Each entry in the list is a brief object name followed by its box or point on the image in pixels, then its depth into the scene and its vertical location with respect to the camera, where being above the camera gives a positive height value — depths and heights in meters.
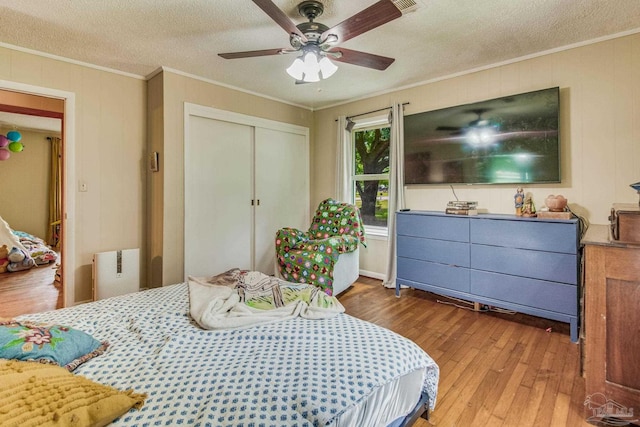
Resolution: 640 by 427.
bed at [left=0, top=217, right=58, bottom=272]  4.63 -0.58
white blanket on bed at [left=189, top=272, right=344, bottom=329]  1.49 -0.48
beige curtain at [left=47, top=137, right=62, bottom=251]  6.46 +0.46
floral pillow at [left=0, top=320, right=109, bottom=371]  1.04 -0.46
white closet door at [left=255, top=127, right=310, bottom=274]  4.14 +0.39
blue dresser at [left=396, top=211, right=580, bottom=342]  2.46 -0.41
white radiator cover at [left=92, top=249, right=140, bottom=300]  3.02 -0.57
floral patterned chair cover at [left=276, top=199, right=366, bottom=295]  3.18 -0.32
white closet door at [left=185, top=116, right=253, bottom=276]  3.49 +0.22
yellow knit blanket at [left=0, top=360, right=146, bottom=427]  0.77 -0.49
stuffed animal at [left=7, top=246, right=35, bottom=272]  4.62 -0.67
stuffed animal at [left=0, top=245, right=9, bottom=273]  4.60 -0.60
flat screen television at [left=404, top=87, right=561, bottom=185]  2.80 +0.72
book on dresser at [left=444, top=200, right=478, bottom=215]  3.04 +0.06
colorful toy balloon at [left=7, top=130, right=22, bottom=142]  5.62 +1.42
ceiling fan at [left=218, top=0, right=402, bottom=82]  1.70 +1.11
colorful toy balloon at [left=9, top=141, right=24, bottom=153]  5.68 +1.25
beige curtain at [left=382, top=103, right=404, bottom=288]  3.80 +0.40
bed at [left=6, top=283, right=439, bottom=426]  0.93 -0.55
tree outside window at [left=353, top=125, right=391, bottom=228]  4.25 +0.57
